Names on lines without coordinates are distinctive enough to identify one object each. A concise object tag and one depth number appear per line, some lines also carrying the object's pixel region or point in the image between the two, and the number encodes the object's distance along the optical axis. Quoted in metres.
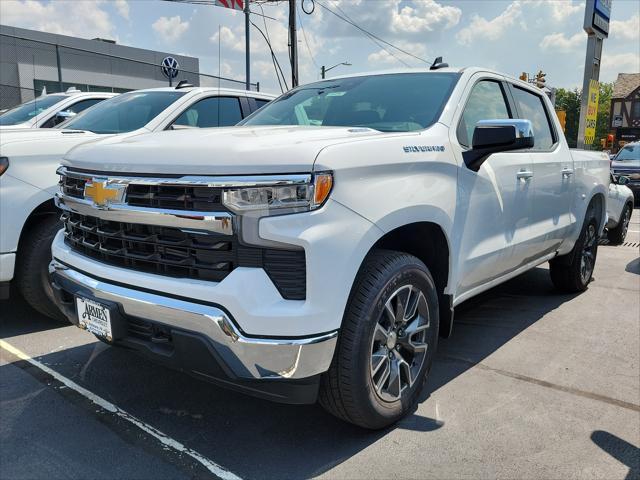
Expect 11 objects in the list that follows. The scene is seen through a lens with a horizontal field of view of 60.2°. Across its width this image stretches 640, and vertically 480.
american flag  6.46
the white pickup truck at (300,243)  2.22
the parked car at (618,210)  8.47
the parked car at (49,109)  6.84
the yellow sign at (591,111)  12.02
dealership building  26.86
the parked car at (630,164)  14.46
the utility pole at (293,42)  15.30
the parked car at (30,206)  3.78
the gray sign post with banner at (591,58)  11.24
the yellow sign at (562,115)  10.93
